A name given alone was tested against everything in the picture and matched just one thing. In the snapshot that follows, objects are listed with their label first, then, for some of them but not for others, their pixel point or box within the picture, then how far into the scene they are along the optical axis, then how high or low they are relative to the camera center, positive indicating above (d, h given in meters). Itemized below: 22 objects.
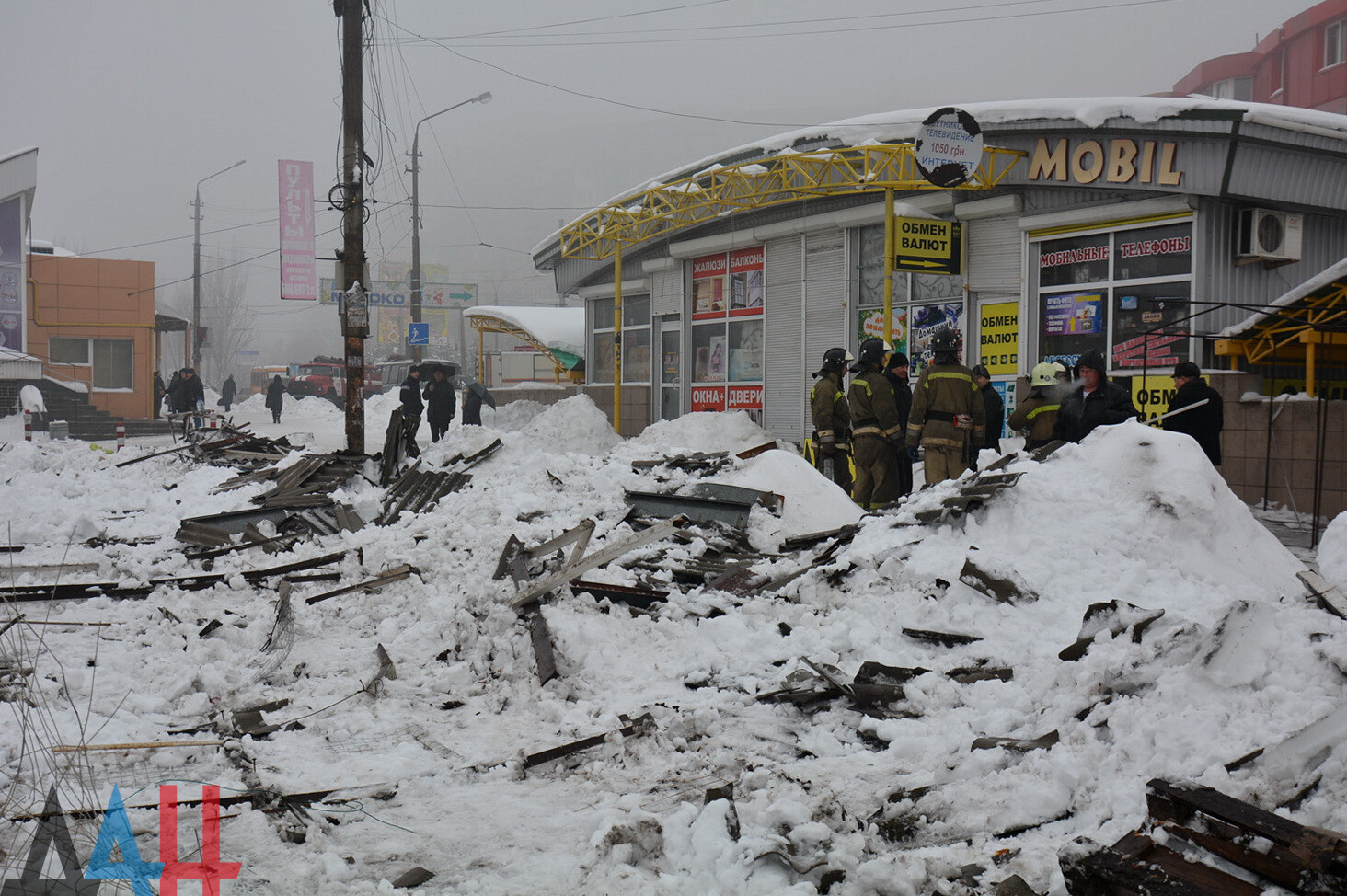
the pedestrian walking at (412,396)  17.56 +0.26
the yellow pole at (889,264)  13.80 +2.14
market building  12.15 +2.64
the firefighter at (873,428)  9.95 -0.13
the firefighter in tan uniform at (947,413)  9.48 +0.03
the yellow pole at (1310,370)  11.14 +0.56
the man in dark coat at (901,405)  10.27 +0.12
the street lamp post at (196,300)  41.07 +5.12
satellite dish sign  12.91 +3.54
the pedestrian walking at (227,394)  41.94 +0.66
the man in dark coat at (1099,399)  8.81 +0.16
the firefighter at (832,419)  10.62 -0.05
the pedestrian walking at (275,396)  34.06 +0.44
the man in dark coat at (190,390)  26.88 +0.51
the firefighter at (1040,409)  9.84 +0.07
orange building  33.03 +2.77
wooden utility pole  15.30 +3.32
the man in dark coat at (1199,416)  9.37 +0.02
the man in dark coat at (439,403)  18.00 +0.15
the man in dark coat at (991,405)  11.47 +0.13
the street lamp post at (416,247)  33.08 +5.88
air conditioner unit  12.17 +2.26
